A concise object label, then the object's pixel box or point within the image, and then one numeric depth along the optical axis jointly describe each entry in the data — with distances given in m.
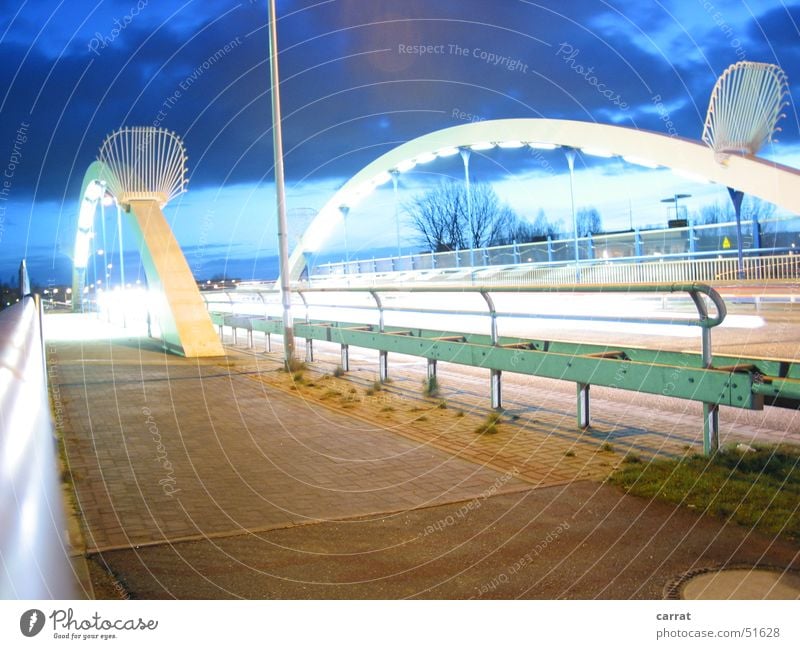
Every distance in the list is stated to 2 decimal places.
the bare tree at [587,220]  47.73
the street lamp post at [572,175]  28.71
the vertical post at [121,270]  19.38
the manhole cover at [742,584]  3.38
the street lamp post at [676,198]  35.69
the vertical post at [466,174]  31.95
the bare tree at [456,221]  46.56
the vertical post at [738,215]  22.66
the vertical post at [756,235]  24.63
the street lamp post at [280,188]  12.77
